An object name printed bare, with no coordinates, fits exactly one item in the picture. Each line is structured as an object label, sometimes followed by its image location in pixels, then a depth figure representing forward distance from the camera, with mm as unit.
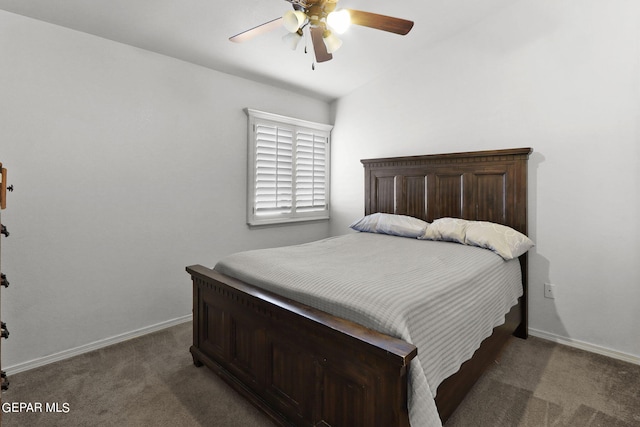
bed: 1237
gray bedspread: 1308
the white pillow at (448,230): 2766
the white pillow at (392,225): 3110
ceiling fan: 1698
